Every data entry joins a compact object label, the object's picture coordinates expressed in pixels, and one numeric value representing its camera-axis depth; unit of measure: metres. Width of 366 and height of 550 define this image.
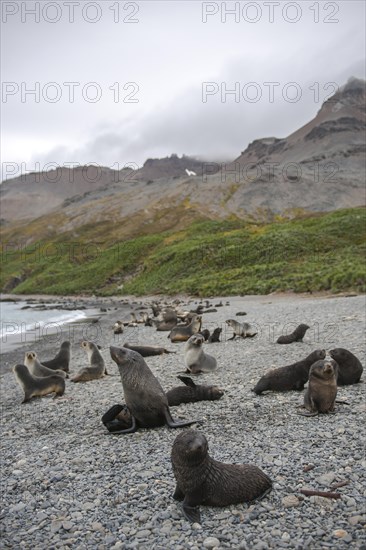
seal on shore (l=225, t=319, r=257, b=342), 19.41
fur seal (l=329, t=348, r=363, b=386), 10.25
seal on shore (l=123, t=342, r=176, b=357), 17.48
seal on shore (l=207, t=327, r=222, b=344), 19.03
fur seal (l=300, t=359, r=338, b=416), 8.33
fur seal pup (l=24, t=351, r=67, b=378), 14.39
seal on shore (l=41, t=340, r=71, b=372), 15.93
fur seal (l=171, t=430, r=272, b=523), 5.52
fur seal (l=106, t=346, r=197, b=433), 8.43
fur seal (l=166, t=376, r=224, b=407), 9.94
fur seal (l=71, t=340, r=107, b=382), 14.21
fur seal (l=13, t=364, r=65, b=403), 12.52
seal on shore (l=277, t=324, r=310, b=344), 16.66
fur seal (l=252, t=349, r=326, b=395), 10.15
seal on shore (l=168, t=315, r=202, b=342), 20.50
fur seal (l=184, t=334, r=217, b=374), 13.05
